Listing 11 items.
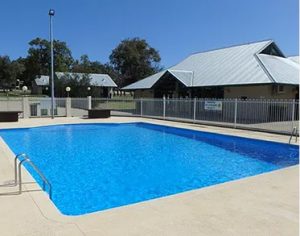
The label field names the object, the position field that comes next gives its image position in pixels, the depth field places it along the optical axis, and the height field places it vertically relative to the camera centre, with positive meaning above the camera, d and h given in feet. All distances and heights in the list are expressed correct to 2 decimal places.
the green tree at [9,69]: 182.38 +24.13
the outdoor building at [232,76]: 55.71 +7.13
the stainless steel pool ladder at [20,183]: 15.10 -5.17
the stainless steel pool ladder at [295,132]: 35.80 -4.42
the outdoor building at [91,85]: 112.92 +11.31
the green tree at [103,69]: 188.86 +27.04
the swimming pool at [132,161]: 19.58 -6.87
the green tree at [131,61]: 179.95 +31.72
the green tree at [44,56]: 176.05 +33.49
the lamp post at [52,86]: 59.06 +3.72
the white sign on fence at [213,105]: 51.71 -0.47
